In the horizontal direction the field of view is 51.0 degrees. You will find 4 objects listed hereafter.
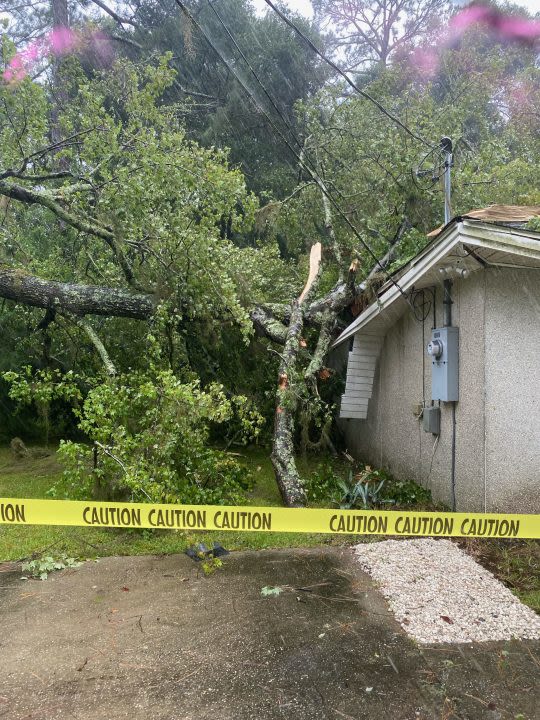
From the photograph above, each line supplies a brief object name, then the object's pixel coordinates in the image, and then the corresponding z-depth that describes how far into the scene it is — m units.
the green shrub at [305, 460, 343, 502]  6.86
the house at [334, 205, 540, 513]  4.94
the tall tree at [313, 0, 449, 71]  16.52
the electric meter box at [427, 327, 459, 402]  5.48
